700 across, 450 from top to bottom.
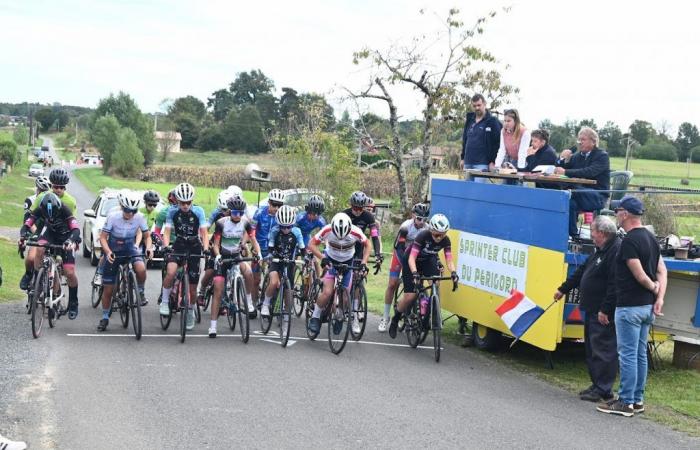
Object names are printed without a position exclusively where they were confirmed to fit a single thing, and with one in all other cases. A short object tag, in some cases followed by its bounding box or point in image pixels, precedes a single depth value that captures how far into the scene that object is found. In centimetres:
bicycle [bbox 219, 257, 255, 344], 1146
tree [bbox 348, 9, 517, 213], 2905
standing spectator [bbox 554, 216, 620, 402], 889
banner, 1072
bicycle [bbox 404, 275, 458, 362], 1089
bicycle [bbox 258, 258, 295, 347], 1150
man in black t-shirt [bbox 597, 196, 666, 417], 836
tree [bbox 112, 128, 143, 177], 9494
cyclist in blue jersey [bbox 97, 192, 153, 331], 1163
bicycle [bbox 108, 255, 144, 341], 1141
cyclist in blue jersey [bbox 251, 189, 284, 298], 1343
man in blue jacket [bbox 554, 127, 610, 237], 1077
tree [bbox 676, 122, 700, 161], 7300
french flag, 1034
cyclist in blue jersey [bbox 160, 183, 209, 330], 1182
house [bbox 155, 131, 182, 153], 11825
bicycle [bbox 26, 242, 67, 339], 1126
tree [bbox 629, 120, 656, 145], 7012
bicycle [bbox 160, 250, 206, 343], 1142
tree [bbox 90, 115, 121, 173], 10075
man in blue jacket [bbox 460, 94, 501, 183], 1262
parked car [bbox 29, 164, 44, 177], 7688
